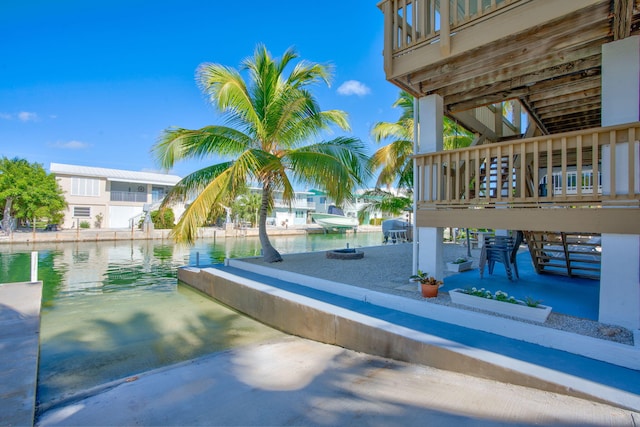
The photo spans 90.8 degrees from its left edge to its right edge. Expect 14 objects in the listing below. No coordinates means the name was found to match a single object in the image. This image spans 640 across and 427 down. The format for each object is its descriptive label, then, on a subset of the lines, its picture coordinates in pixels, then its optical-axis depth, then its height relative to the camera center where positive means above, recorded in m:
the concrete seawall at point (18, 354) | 2.55 -1.58
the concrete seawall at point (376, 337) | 2.68 -1.40
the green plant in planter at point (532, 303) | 3.89 -1.03
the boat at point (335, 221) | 34.88 -0.37
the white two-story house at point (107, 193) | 25.64 +1.97
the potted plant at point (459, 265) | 7.17 -1.07
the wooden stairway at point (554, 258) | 5.88 -0.77
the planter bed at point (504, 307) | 3.78 -1.13
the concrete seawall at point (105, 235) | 18.58 -1.29
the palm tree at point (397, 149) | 11.86 +2.63
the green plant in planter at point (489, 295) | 4.12 -1.05
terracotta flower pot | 4.84 -1.11
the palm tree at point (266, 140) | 7.77 +2.11
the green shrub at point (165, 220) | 25.32 -0.30
